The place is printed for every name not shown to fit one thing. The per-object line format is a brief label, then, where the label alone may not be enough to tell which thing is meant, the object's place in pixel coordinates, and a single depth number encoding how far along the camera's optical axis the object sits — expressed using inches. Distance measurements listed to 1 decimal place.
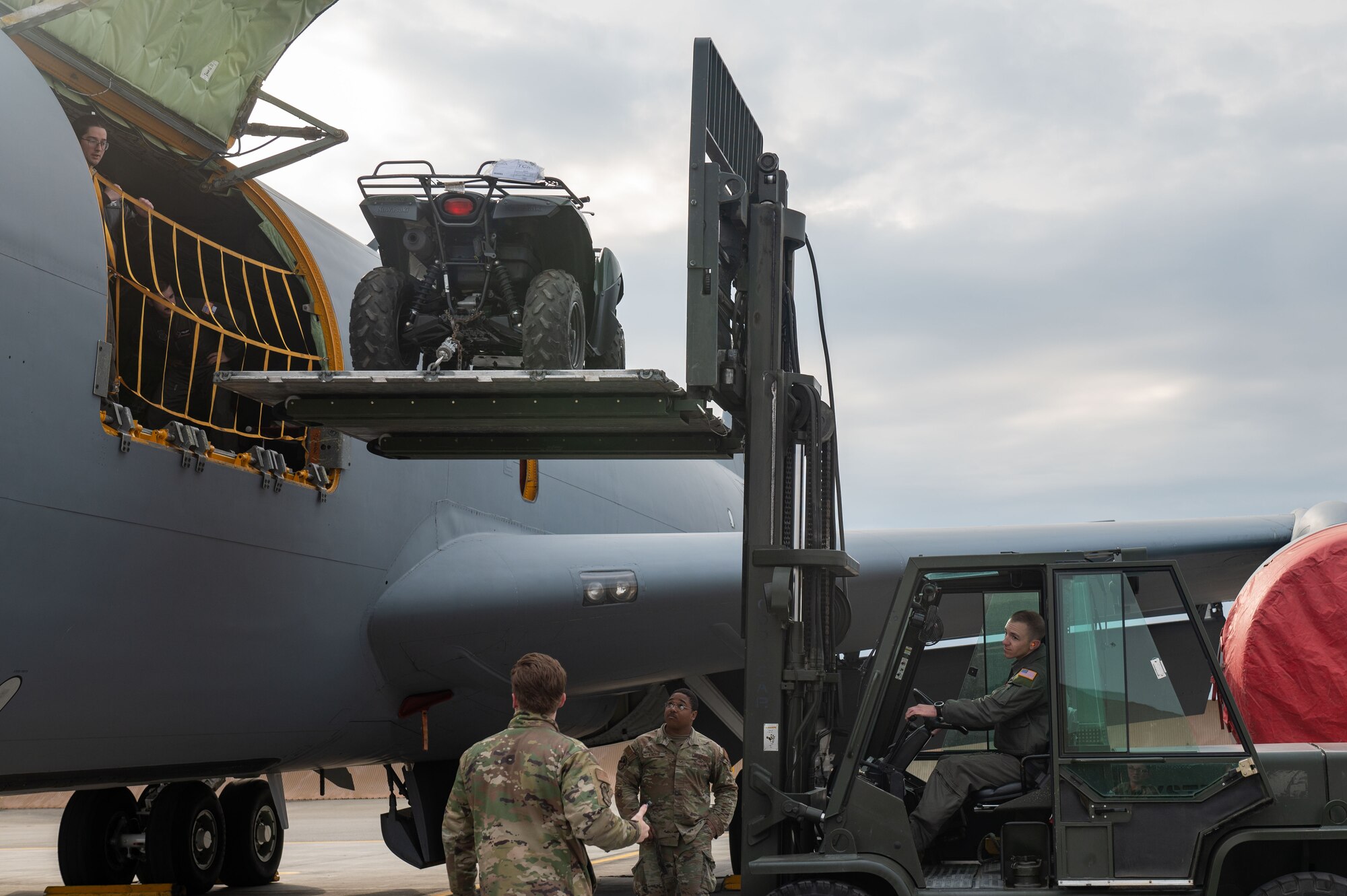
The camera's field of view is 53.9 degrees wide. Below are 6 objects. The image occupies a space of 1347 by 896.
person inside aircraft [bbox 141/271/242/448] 275.7
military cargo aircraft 234.1
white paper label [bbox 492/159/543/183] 273.9
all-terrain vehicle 271.4
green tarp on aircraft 263.6
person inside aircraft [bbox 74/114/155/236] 264.5
